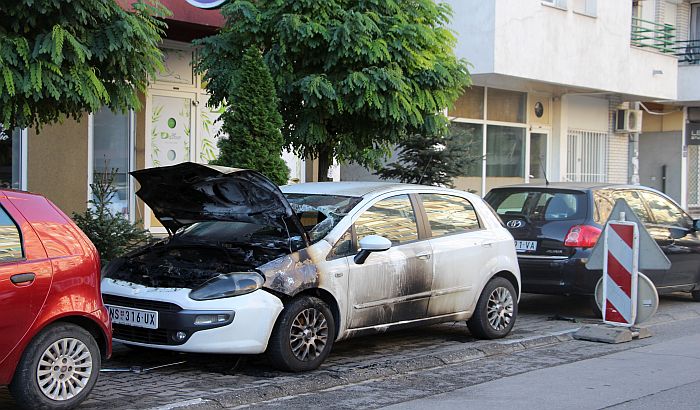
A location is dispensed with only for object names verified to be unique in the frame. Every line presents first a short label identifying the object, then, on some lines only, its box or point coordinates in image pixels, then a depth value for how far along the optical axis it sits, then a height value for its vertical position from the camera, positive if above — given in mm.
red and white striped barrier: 9312 -862
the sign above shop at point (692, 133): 26275 +1699
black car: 10625 -489
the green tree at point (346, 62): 10367 +1478
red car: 5676 -807
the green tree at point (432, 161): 14898 +443
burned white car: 7117 -706
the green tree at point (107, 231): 11031 -589
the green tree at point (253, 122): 9906 +695
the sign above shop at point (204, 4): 12750 +2554
